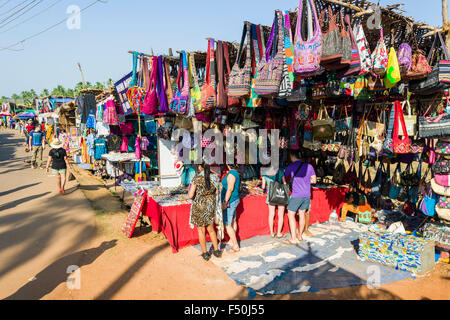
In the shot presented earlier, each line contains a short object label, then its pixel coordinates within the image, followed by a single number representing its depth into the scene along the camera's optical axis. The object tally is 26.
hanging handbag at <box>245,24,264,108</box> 4.38
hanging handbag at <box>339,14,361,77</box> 3.29
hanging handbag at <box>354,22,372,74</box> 3.59
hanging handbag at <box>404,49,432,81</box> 3.97
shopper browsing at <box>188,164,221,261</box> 4.59
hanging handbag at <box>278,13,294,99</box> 3.73
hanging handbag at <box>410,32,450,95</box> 3.83
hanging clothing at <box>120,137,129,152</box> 9.72
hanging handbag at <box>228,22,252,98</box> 4.24
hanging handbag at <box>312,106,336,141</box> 5.03
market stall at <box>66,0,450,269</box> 3.70
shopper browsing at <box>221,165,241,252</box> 4.94
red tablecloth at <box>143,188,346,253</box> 4.98
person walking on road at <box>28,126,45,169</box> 12.14
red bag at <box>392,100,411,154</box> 4.70
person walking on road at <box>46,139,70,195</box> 8.09
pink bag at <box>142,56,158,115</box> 5.87
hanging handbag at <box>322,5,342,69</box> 3.08
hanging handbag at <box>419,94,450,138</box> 4.18
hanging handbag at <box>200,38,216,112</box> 4.76
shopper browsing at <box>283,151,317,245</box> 5.40
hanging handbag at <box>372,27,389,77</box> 3.68
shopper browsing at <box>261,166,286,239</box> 5.66
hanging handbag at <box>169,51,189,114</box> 5.49
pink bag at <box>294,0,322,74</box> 3.27
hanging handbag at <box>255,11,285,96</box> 3.70
